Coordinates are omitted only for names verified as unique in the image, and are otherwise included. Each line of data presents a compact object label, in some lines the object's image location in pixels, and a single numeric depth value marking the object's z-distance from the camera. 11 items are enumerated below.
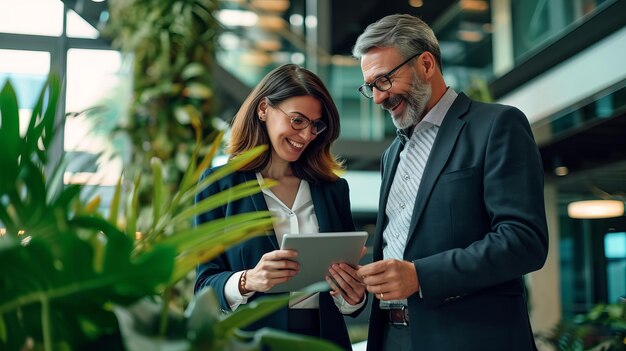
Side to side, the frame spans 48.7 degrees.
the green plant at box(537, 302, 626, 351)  4.93
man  1.73
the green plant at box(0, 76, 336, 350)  0.63
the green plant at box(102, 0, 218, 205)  4.26
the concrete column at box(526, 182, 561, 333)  7.64
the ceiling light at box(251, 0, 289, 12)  8.45
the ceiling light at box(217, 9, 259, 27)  7.43
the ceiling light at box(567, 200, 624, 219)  6.09
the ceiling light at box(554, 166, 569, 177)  7.50
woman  1.98
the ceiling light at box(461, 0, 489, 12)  8.59
